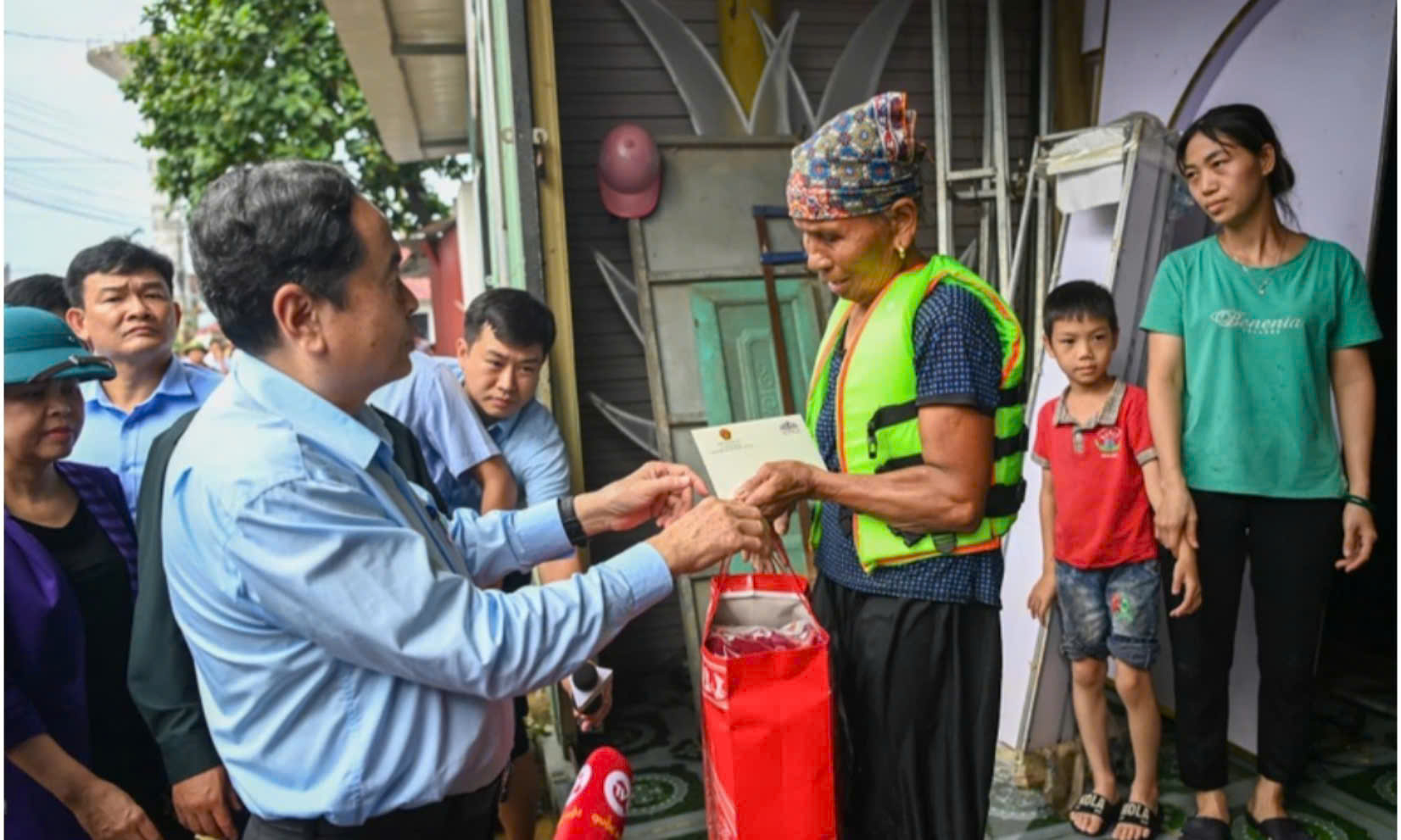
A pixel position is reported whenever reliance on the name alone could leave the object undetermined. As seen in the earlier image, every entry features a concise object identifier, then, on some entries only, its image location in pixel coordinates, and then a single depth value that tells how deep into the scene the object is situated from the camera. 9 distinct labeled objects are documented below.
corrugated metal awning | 6.09
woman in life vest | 1.81
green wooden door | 4.21
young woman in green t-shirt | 2.78
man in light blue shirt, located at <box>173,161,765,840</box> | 1.28
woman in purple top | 1.83
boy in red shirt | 3.06
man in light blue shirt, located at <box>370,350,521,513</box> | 2.93
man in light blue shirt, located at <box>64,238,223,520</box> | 2.74
